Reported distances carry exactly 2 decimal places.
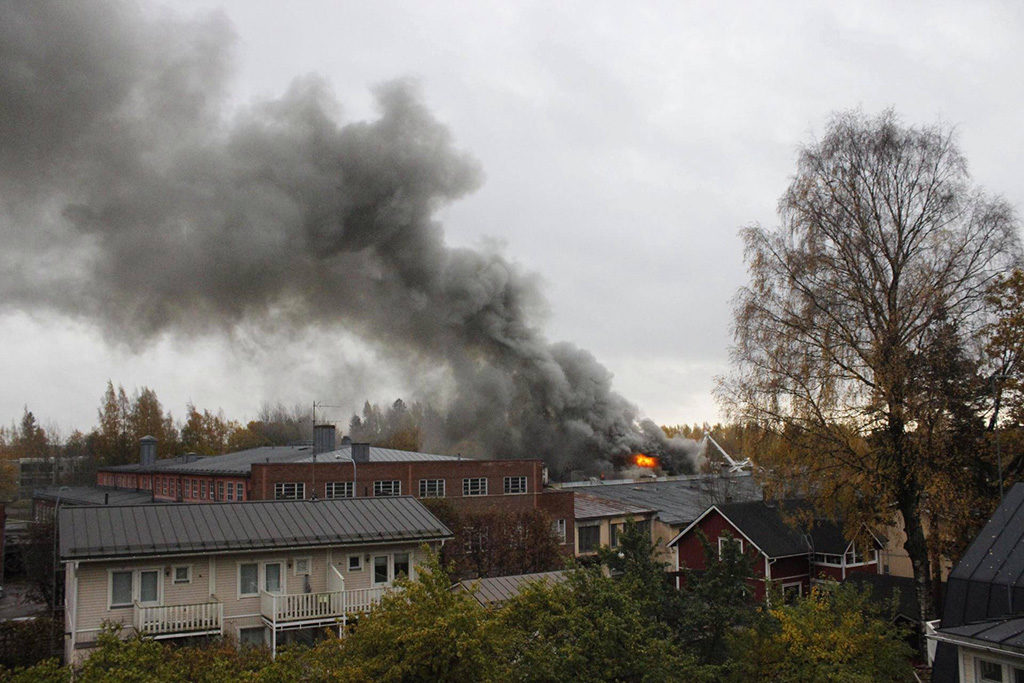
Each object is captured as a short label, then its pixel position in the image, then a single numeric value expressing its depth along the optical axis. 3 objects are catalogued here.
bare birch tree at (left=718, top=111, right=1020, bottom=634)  16.88
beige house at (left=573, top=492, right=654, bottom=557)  39.75
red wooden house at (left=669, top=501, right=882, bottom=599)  27.39
